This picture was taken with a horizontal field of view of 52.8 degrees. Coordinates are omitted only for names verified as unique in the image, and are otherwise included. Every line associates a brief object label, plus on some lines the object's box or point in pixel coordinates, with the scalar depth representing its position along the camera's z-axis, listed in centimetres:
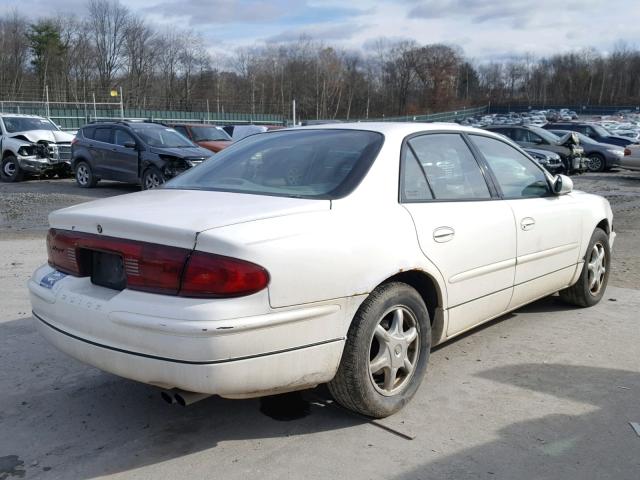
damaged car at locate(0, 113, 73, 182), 1709
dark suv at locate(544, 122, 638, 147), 2461
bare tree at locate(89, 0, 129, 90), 8206
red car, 1823
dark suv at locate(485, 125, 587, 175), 2041
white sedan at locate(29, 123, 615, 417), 277
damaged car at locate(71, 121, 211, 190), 1391
